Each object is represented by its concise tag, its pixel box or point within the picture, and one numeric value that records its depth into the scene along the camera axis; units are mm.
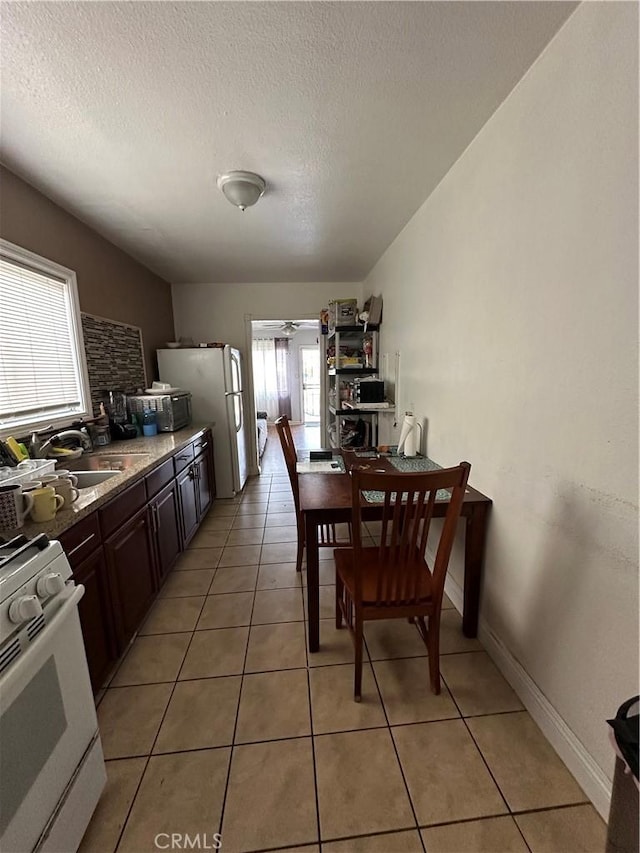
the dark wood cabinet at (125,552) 1394
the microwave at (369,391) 3141
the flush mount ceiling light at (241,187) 1860
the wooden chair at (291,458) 2137
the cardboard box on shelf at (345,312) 3623
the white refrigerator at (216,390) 3564
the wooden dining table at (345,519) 1546
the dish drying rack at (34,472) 1369
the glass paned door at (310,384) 8734
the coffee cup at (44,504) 1257
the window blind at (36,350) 1815
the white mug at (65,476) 1461
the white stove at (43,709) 754
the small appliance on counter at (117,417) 2695
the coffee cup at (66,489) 1370
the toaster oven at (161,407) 2965
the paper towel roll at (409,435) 2301
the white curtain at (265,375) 8500
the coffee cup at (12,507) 1189
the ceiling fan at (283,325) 6701
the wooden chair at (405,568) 1177
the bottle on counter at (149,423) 2885
